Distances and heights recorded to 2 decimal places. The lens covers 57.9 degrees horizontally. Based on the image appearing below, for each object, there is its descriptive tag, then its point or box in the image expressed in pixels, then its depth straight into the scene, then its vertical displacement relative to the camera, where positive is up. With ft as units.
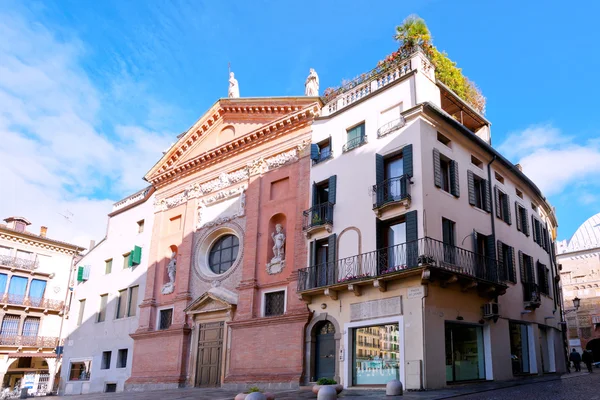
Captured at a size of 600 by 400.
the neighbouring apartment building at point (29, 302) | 133.08 +11.93
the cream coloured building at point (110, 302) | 94.94 +9.15
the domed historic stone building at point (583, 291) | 148.35 +20.42
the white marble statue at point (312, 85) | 80.74 +39.41
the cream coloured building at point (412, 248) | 56.75 +12.84
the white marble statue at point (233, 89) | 94.38 +44.97
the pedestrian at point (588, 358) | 81.51 +1.17
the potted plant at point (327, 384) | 52.80 -2.40
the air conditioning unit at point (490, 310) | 62.13 +5.91
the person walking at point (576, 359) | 90.84 +1.14
